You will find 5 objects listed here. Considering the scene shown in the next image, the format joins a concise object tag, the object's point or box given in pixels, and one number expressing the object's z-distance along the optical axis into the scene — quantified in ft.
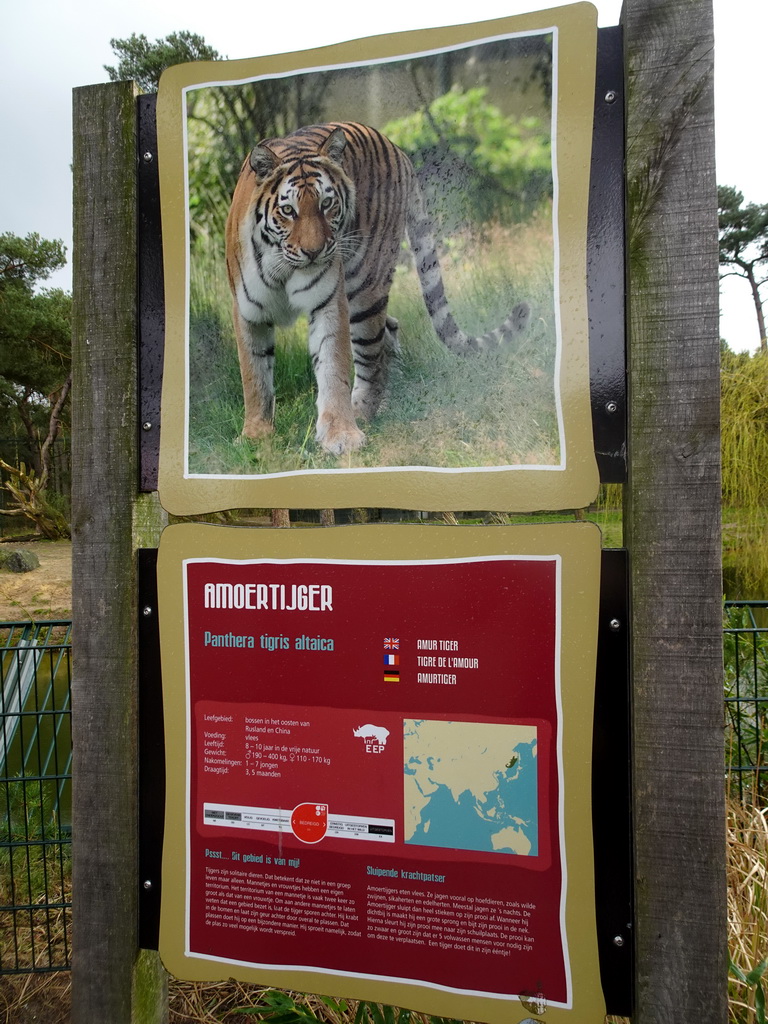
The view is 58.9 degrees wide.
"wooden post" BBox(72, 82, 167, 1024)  4.34
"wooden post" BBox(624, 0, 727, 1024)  3.57
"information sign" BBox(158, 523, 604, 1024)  3.70
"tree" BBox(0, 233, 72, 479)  48.47
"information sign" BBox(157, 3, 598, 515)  3.69
